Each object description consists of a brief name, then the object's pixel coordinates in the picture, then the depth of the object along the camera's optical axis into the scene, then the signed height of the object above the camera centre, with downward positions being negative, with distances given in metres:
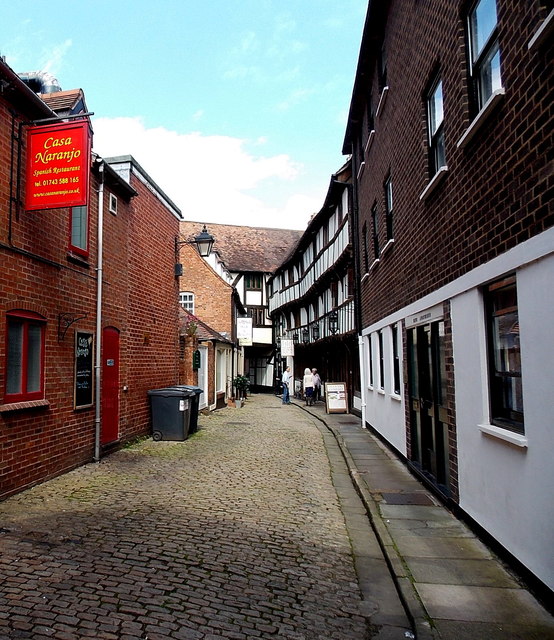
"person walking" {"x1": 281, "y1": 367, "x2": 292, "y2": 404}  26.25 -1.14
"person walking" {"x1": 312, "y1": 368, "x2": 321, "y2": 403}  25.89 -0.98
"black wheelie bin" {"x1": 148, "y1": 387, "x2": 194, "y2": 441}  11.70 -1.03
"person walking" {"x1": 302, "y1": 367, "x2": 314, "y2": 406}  24.46 -1.05
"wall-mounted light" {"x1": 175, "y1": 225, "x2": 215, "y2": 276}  13.10 +3.11
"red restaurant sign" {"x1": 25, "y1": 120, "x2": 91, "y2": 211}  6.91 +2.73
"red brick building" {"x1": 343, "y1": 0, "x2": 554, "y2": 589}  3.78 +1.04
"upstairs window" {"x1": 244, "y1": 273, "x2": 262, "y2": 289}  39.75 +6.43
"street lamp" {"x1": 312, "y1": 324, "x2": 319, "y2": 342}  24.48 +1.56
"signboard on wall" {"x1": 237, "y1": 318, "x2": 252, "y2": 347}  27.48 +2.03
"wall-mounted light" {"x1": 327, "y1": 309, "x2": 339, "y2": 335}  19.70 +1.61
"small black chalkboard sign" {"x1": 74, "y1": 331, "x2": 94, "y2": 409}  8.50 -0.01
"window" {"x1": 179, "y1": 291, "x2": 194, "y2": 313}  28.47 +3.68
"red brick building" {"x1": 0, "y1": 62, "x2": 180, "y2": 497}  6.66 +0.95
